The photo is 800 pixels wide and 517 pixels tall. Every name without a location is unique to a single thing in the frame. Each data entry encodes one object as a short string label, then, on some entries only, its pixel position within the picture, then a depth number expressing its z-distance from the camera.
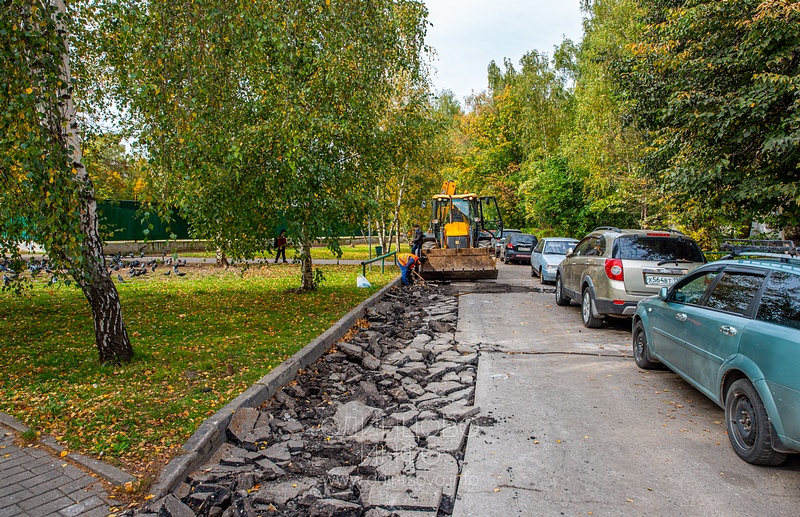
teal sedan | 3.60
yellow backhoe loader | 15.48
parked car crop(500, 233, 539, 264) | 23.53
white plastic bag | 12.94
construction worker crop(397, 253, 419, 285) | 14.87
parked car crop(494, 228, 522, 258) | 26.71
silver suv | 7.96
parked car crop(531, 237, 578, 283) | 15.37
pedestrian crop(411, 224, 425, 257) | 18.31
